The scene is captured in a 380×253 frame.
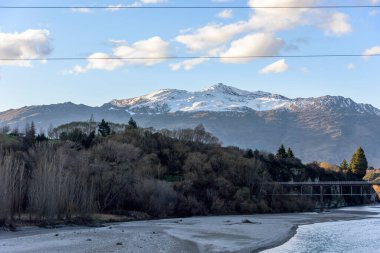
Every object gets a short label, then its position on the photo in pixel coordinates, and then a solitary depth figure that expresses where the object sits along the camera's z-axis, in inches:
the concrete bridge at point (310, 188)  5935.0
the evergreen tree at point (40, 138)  5139.3
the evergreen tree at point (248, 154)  7034.9
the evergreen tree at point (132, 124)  7140.8
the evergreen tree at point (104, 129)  6648.6
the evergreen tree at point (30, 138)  4596.7
